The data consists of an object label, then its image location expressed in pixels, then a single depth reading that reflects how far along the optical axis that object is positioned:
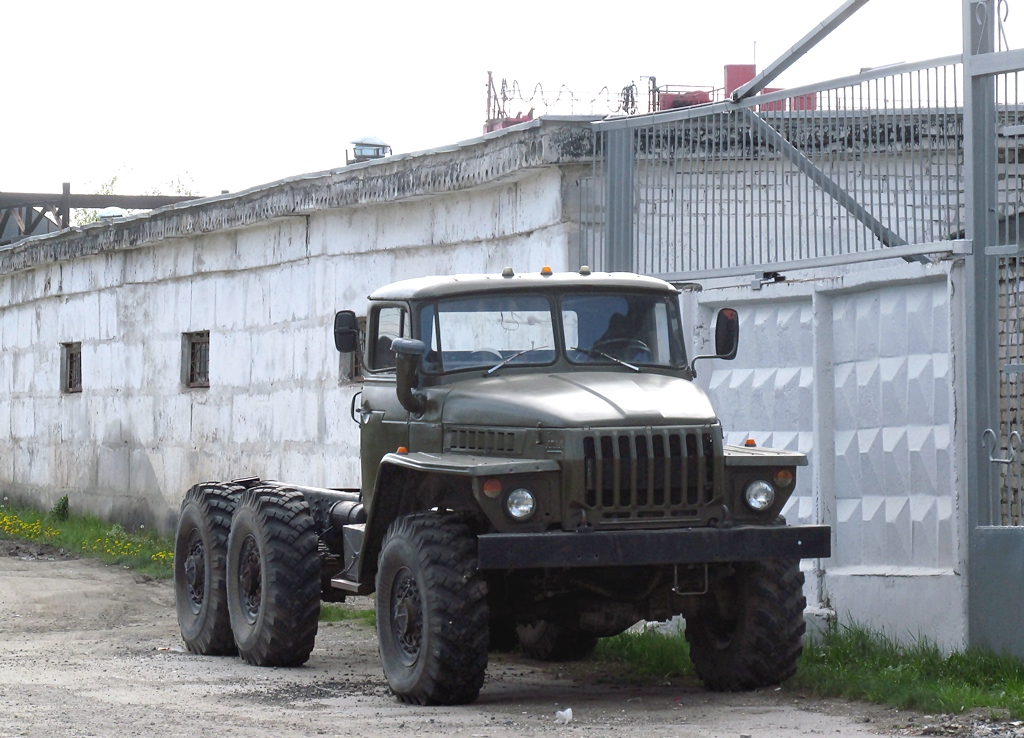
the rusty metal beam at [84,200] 56.58
